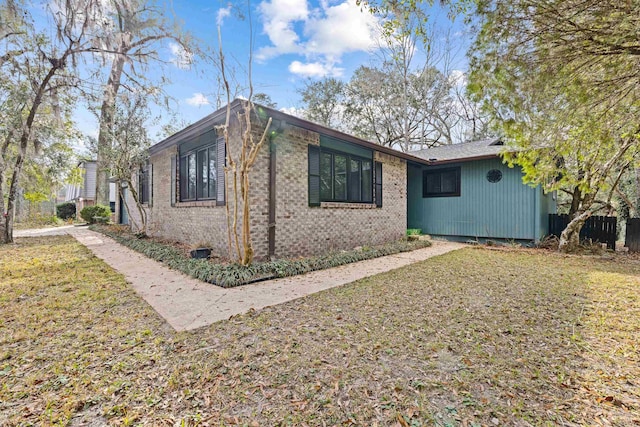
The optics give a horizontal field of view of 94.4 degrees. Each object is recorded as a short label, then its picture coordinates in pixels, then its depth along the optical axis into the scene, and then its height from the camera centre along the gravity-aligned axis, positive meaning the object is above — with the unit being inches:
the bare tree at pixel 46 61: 307.9 +165.1
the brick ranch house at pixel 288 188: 232.4 +20.4
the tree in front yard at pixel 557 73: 116.3 +63.5
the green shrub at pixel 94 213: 629.9 -9.7
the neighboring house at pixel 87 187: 821.9 +61.9
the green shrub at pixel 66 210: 776.9 -5.4
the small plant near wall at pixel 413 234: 387.2 -34.3
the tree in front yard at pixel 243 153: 197.3 +37.2
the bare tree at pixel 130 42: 335.3 +204.2
